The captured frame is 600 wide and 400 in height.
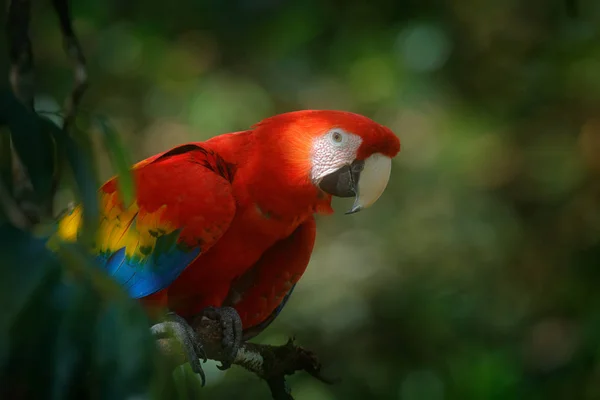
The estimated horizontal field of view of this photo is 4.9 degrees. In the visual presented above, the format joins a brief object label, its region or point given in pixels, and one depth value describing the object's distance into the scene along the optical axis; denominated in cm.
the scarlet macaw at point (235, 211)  669
